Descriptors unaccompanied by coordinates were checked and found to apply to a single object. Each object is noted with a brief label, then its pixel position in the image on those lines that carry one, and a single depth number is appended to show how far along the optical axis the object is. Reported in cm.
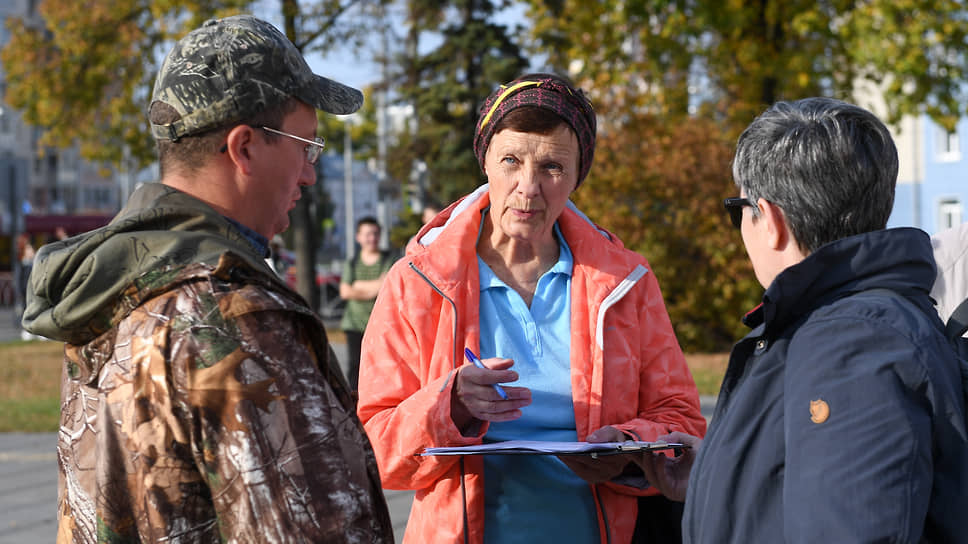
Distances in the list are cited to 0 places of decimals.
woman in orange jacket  252
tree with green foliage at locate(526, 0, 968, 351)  1277
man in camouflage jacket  151
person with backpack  164
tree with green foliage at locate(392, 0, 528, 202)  2536
